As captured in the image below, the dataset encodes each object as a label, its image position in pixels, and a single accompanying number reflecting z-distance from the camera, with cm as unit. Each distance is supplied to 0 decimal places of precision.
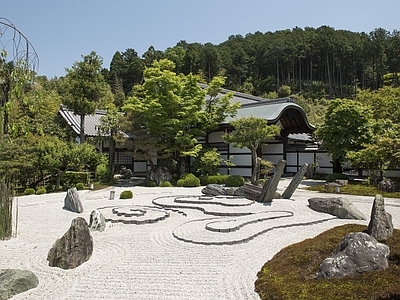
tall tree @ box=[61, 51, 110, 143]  2012
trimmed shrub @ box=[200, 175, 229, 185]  1827
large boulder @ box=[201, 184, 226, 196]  1413
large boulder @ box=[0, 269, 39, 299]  450
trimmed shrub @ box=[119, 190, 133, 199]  1378
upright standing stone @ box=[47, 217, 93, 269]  561
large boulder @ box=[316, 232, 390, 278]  428
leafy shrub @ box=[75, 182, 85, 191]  1675
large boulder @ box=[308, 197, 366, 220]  937
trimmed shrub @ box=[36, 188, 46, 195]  1516
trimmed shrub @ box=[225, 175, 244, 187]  1711
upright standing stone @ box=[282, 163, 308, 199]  1213
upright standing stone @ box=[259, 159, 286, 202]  1174
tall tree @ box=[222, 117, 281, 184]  1680
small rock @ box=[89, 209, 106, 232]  812
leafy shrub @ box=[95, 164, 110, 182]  1917
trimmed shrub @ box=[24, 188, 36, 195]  1511
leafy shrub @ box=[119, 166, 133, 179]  2286
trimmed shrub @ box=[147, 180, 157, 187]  1828
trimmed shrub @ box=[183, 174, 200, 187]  1784
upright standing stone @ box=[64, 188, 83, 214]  1093
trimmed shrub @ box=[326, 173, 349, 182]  1795
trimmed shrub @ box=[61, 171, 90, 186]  1756
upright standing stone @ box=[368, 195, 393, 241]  599
